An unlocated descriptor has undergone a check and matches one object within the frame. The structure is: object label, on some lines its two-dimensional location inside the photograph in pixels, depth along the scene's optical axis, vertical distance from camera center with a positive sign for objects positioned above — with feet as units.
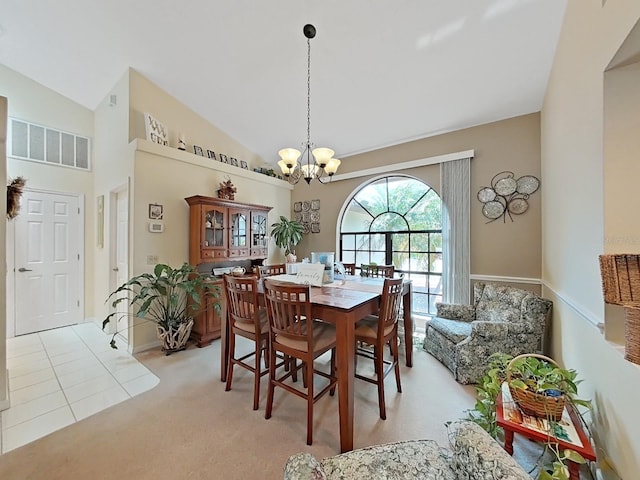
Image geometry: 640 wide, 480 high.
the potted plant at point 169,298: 10.05 -2.30
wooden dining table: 5.49 -1.79
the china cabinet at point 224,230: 11.74 +0.61
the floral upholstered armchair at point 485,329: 7.78 -2.92
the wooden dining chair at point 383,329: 6.56 -2.49
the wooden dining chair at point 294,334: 5.80 -2.21
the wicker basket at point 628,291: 3.37 -0.69
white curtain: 11.41 +0.48
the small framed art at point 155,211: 10.89 +1.33
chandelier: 8.25 +2.70
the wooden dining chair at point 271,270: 10.37 -1.17
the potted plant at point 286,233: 15.53 +0.53
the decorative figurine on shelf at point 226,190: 12.96 +2.61
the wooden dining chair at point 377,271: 10.68 -1.27
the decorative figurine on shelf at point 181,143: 12.07 +4.65
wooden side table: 3.86 -3.08
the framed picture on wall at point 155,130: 11.00 +4.92
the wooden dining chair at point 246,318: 6.90 -2.21
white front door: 12.25 -0.95
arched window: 12.93 +0.54
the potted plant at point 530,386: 4.32 -2.62
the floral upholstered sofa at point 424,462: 2.86 -2.97
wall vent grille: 12.01 +4.87
